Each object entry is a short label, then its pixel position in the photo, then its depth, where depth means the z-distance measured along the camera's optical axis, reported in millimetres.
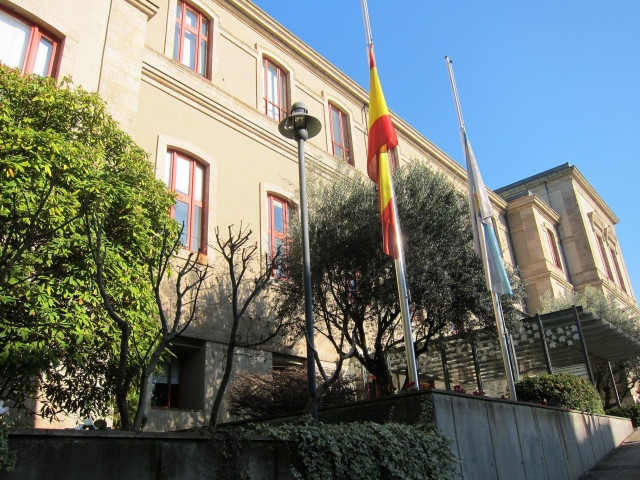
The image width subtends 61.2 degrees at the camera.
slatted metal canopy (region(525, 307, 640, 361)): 15438
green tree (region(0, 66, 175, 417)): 6582
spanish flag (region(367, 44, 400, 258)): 9391
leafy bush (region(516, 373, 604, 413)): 11555
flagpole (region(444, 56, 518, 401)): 10453
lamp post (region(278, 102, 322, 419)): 6512
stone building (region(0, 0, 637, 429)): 11305
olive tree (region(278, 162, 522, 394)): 11703
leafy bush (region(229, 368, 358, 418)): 9891
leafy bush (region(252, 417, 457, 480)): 5133
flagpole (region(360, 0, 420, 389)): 7949
